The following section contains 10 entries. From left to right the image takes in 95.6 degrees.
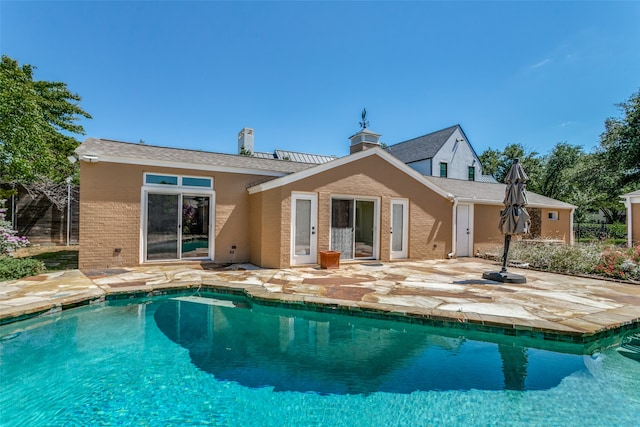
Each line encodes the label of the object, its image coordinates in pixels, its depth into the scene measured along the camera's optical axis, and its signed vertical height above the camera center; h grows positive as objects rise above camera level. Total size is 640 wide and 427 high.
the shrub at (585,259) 8.12 -1.24
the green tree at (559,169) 28.12 +5.07
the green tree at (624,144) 18.97 +5.31
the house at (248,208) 8.60 +0.27
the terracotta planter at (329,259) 9.25 -1.34
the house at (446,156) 21.86 +4.95
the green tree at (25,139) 9.31 +2.76
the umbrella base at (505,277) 7.50 -1.52
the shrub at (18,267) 6.86 -1.37
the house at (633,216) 14.96 +0.29
